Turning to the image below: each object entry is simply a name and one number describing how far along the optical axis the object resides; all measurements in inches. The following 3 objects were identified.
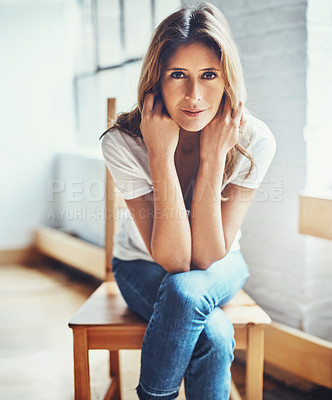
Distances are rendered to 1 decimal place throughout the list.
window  81.7
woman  33.3
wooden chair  38.0
